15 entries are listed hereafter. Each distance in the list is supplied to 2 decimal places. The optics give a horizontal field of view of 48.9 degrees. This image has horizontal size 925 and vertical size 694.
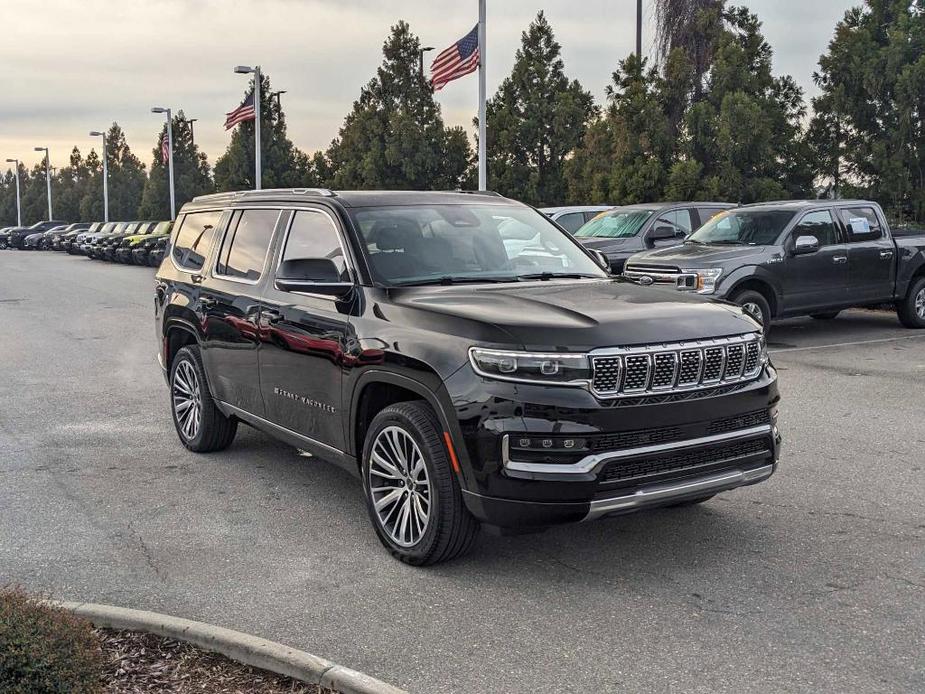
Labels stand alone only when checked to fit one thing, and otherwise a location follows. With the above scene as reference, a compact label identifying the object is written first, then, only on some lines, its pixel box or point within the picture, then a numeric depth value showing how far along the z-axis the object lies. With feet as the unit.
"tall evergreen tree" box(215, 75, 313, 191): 153.28
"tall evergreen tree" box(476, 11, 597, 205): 112.68
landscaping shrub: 10.18
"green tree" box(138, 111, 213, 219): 197.57
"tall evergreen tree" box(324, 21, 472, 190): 126.41
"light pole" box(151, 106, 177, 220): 151.02
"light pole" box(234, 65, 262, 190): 116.78
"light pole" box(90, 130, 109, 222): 217.34
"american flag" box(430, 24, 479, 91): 70.90
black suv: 14.40
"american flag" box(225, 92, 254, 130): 111.04
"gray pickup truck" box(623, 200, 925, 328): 40.98
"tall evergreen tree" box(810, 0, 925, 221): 66.28
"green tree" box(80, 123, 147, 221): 259.19
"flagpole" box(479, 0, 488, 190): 72.68
